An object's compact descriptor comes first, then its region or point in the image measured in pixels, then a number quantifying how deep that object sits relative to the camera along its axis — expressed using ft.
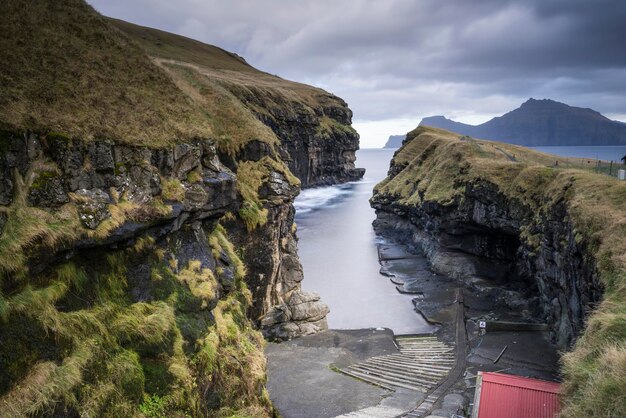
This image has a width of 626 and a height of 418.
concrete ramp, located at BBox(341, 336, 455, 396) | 89.15
